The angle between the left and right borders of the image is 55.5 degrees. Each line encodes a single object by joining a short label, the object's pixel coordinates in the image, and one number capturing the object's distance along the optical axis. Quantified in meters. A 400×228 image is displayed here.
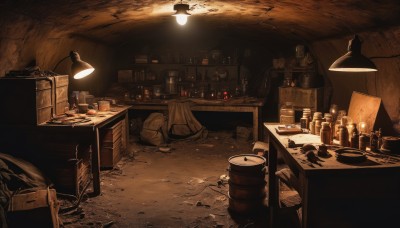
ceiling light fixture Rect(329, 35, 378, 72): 3.92
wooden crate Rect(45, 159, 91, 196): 6.14
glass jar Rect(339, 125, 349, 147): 4.63
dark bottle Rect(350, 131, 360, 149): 4.48
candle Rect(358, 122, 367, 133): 4.85
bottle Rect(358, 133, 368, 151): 4.42
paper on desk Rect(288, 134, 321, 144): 4.84
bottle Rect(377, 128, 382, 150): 4.43
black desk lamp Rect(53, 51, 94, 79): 6.25
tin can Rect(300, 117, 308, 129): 5.63
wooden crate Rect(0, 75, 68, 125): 5.91
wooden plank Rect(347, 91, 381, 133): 5.04
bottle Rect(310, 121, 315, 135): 5.35
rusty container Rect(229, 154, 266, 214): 5.34
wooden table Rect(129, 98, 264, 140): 10.18
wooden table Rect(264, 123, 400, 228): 3.71
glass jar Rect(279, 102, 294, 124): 6.22
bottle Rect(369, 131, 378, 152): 4.36
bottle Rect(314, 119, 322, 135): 5.23
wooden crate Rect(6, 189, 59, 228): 4.41
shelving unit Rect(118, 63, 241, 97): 12.10
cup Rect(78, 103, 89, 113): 7.43
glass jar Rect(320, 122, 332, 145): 4.71
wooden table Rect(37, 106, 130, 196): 6.12
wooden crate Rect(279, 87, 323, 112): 9.29
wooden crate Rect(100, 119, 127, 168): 7.66
